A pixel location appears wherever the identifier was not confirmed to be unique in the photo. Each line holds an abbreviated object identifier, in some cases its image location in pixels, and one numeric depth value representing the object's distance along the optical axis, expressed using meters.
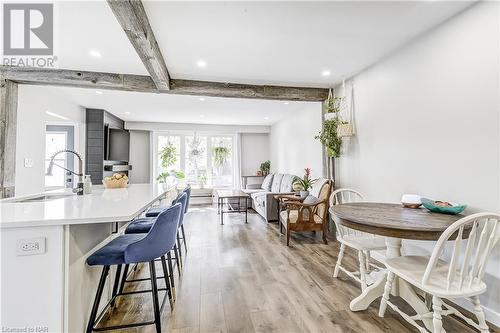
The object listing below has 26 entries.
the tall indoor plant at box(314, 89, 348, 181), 3.83
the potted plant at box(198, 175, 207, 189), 7.68
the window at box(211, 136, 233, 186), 7.95
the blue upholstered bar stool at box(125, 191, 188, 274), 2.34
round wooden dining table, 1.61
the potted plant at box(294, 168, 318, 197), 4.69
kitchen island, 1.36
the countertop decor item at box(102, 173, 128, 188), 3.08
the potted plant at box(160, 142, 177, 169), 7.57
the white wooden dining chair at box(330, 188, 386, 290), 2.26
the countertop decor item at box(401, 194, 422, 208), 2.29
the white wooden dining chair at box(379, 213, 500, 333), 1.42
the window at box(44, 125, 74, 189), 5.90
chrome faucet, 2.31
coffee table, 5.20
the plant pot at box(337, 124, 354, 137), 3.45
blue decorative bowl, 1.96
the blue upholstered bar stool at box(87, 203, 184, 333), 1.58
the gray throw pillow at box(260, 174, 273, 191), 6.60
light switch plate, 3.72
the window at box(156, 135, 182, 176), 7.56
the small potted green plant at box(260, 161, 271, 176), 7.79
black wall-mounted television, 6.06
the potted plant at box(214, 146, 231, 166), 7.91
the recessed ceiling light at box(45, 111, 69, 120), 4.31
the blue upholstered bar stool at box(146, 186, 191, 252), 3.06
